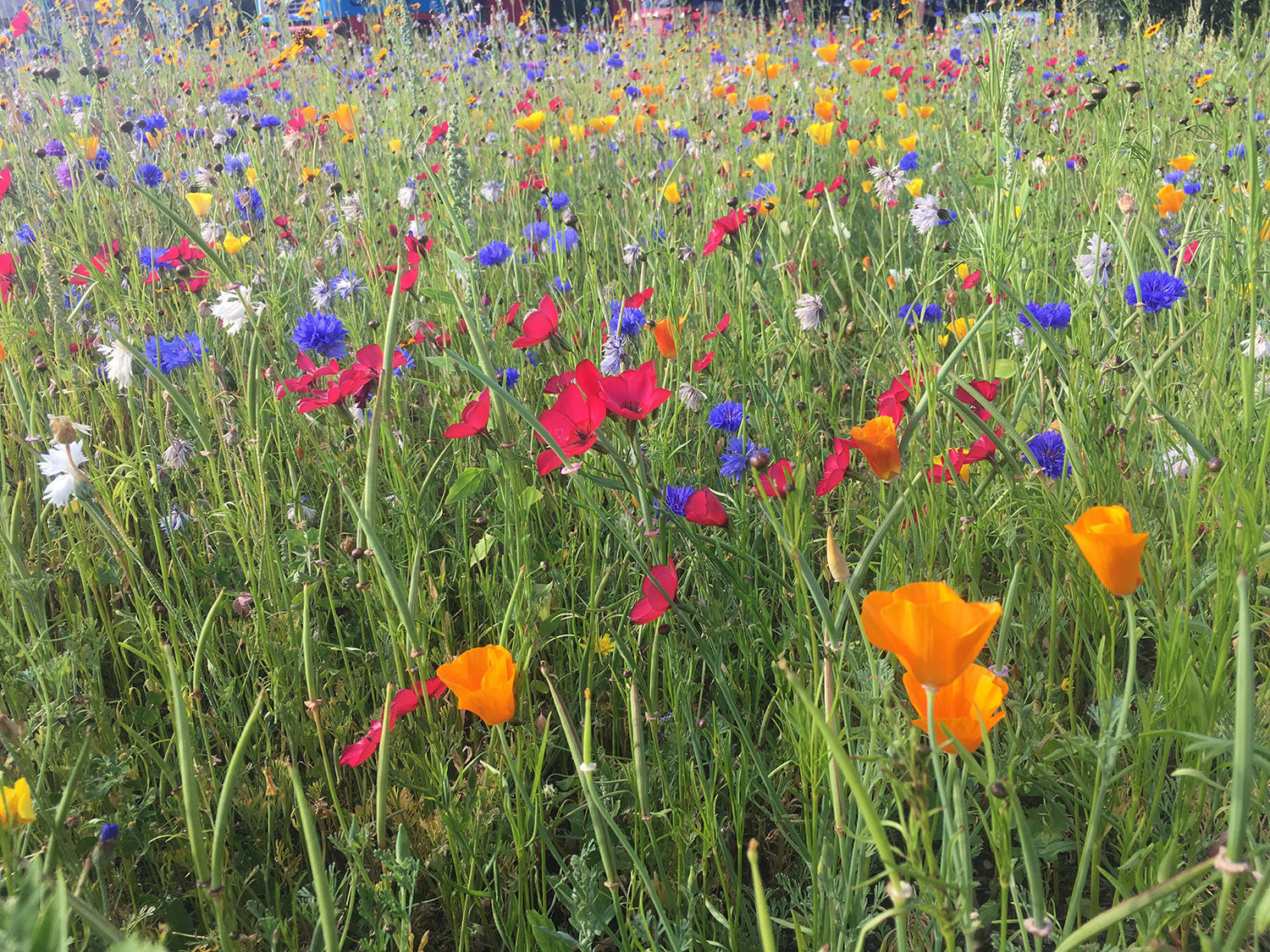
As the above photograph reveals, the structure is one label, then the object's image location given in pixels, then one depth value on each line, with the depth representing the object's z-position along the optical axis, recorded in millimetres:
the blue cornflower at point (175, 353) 1435
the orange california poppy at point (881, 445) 836
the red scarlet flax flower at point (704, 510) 890
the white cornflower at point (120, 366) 1233
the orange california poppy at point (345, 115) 2568
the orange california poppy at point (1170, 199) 1766
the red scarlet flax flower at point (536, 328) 1096
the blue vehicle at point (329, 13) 4395
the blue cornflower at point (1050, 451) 1021
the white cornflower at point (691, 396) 1285
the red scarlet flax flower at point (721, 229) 1528
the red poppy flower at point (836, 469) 907
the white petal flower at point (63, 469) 898
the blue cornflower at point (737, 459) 1202
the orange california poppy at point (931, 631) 490
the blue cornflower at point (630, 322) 1486
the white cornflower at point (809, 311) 1476
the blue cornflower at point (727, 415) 1331
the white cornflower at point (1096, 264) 1388
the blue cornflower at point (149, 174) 2344
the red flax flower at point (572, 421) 855
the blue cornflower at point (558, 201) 2082
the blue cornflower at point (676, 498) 1120
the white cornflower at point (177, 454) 1306
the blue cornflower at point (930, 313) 1552
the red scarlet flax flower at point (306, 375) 1126
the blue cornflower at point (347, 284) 1796
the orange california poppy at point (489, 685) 730
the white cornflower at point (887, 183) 2064
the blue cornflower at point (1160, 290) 1293
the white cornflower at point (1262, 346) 1240
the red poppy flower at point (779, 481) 753
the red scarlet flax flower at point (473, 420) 962
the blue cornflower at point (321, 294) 1845
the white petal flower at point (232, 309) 1300
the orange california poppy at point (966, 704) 569
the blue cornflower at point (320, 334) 1412
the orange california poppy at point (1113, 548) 575
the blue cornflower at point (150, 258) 1676
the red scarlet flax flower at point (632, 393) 861
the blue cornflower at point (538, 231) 2127
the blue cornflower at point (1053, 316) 1316
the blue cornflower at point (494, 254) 1823
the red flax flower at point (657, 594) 851
